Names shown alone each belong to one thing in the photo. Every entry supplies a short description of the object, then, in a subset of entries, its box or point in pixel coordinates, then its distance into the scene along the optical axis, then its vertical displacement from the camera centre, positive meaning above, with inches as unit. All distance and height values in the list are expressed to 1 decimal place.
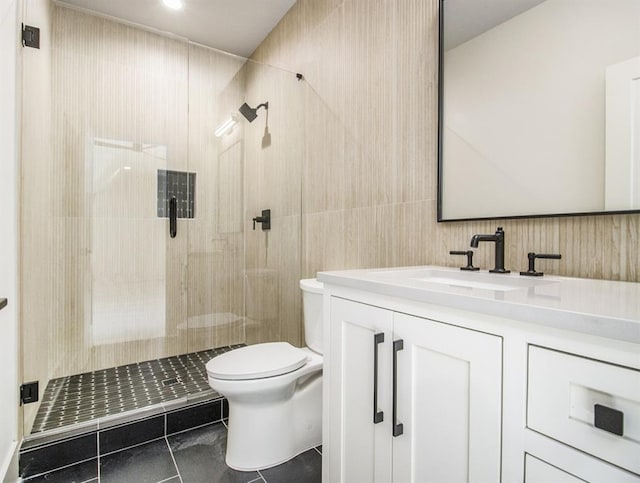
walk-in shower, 89.1 +6.8
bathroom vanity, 21.4 -11.4
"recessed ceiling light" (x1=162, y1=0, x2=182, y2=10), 94.6 +65.6
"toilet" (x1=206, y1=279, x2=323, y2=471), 58.6 -30.4
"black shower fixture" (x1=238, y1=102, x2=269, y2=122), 109.8 +41.3
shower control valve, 106.7 +5.8
